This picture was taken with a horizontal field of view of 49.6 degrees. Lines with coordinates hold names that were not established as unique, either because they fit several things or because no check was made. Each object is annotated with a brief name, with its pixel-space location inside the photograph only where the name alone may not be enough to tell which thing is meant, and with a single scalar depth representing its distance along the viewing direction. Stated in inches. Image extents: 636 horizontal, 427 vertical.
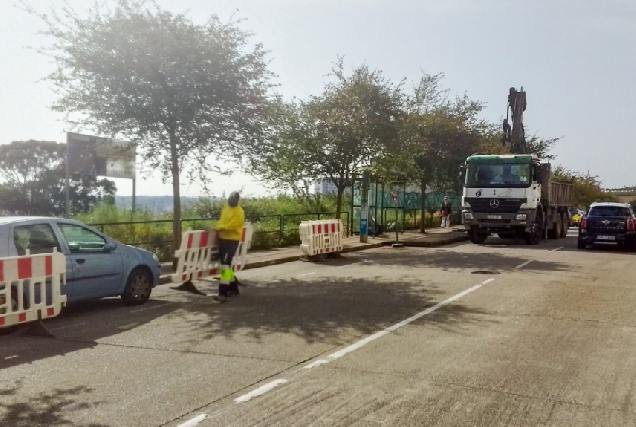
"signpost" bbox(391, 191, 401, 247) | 1022.9
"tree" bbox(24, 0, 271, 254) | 559.8
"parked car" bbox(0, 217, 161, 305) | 367.2
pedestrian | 1509.6
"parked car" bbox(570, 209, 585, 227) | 1966.0
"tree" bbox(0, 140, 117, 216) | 1343.5
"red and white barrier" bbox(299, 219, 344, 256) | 738.2
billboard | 587.8
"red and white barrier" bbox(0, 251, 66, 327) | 334.3
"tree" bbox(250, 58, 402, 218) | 937.5
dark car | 940.6
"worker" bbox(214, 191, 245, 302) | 472.4
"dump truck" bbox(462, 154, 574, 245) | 968.9
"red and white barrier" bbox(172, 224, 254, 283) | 489.7
